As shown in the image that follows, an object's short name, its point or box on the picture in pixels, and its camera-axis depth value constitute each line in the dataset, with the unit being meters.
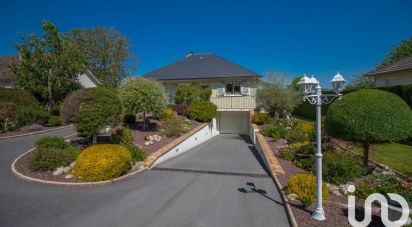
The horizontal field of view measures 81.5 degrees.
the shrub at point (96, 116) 9.41
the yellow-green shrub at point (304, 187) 5.82
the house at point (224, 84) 21.97
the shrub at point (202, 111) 20.02
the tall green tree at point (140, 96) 13.90
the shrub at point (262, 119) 19.03
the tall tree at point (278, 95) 18.91
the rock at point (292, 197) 5.99
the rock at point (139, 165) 9.04
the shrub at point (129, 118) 16.08
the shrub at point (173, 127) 14.39
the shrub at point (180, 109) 20.64
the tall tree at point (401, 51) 42.88
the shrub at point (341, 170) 7.23
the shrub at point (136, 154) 9.62
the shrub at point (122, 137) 10.83
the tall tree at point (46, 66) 18.77
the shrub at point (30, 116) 15.81
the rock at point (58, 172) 8.06
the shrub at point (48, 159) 8.30
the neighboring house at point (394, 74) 18.23
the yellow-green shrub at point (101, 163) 7.69
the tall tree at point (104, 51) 34.00
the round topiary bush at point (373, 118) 7.12
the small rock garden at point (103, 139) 7.97
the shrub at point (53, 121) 16.95
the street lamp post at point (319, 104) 4.83
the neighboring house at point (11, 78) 26.03
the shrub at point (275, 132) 14.02
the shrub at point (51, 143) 9.35
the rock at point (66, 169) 8.28
